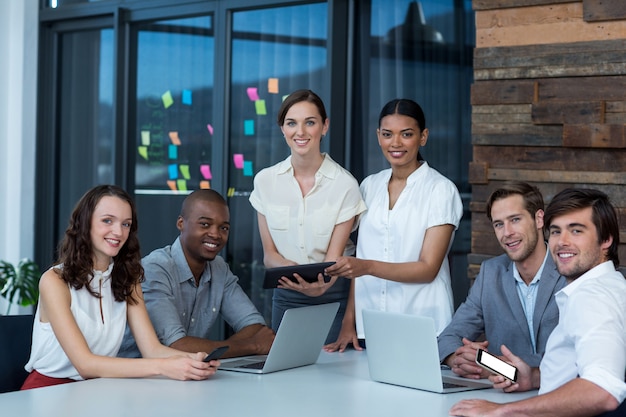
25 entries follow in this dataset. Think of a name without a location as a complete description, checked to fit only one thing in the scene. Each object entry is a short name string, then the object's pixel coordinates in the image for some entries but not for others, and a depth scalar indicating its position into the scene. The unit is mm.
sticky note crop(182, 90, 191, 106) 6336
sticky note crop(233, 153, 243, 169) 6020
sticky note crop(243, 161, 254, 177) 5977
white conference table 2574
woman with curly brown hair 3023
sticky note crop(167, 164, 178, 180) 6406
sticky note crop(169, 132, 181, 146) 6404
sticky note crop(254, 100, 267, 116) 5930
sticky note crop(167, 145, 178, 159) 6413
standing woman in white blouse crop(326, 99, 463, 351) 3668
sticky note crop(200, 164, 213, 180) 6191
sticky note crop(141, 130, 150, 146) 6609
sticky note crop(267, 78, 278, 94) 5867
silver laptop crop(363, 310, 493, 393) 2846
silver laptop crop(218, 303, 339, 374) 3115
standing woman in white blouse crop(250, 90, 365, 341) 3848
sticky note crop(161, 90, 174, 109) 6461
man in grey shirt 3514
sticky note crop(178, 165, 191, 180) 6324
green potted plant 6739
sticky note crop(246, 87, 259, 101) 5957
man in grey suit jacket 3250
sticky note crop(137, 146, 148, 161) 6617
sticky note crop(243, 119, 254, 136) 5977
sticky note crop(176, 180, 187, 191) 6348
